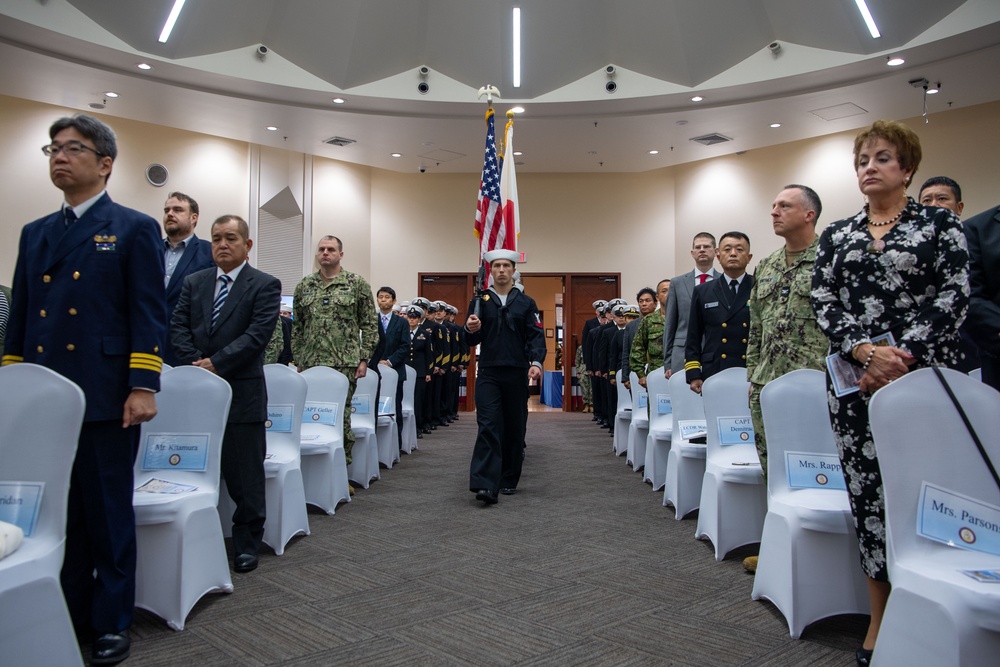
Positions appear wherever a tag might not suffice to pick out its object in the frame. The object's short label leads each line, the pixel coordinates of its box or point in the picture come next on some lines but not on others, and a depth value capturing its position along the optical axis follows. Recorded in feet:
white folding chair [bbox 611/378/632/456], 21.34
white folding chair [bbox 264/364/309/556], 10.68
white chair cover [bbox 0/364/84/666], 5.92
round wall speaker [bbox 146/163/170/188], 32.86
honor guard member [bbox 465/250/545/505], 14.44
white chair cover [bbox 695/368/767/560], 10.26
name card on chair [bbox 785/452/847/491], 8.19
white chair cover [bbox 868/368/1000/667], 5.18
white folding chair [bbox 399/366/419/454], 22.63
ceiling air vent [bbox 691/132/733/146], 33.76
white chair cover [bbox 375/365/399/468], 18.83
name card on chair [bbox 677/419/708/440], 12.90
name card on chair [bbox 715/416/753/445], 11.04
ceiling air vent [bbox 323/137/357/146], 34.56
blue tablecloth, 45.32
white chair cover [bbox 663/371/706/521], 12.78
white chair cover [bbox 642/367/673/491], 15.42
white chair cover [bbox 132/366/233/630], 7.70
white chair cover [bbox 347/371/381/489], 16.08
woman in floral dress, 6.11
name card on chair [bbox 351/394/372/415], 16.67
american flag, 18.85
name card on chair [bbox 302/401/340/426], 13.71
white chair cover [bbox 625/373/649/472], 17.92
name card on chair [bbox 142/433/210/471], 8.63
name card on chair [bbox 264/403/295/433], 11.69
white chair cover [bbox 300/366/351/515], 13.21
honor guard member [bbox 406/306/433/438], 26.91
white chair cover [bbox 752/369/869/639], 7.41
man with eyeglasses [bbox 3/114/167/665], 6.93
